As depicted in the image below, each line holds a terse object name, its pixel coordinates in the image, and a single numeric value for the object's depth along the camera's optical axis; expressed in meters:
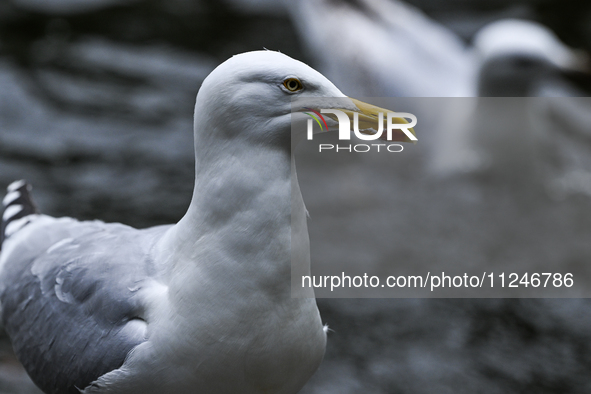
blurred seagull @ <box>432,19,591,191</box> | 10.91
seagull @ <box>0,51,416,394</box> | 4.07
